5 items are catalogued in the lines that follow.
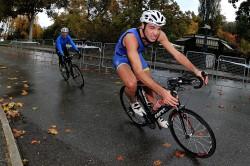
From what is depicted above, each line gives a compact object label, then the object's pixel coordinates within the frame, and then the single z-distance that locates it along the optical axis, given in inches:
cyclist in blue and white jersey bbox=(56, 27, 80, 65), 268.7
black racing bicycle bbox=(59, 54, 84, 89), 267.1
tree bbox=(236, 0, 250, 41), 715.3
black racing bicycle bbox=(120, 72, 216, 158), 118.4
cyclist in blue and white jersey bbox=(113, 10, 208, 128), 114.9
